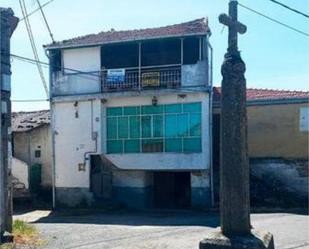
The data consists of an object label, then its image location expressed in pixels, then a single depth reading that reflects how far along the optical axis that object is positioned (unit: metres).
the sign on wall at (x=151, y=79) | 23.98
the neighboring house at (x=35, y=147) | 27.83
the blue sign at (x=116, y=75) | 24.39
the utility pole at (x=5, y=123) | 12.68
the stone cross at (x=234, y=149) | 6.98
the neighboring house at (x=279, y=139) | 23.06
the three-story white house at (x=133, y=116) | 23.28
